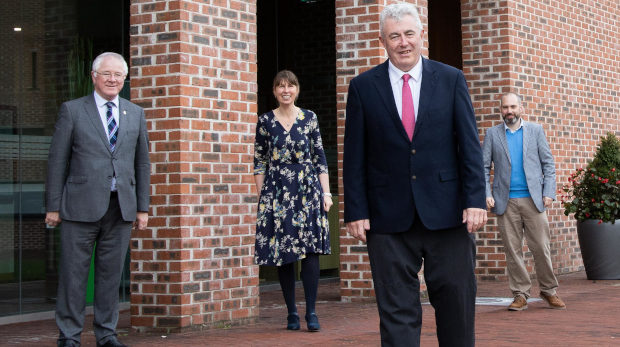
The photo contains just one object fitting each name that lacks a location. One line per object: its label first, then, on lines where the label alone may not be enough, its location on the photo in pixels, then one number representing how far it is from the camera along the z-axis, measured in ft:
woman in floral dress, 23.32
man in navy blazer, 14.07
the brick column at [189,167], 22.86
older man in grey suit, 19.51
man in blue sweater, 28.50
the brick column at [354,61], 30.35
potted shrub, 38.75
